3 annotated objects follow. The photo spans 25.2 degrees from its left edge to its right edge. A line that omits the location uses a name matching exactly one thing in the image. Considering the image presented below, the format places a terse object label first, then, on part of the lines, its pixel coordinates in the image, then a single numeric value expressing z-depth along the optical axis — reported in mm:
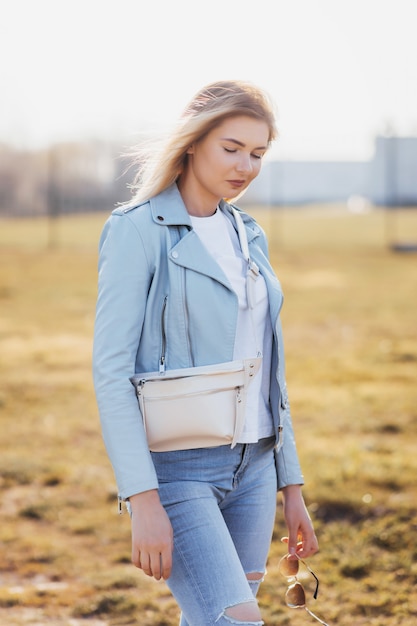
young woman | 1989
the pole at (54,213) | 33775
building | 66312
